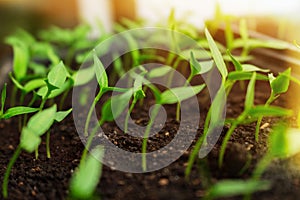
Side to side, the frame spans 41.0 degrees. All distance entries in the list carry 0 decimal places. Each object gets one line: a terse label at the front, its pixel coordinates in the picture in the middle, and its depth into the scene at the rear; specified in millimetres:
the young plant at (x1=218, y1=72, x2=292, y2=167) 152
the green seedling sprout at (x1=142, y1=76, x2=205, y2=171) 191
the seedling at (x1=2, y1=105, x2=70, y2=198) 149
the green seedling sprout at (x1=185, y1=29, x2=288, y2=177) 172
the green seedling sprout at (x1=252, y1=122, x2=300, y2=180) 138
